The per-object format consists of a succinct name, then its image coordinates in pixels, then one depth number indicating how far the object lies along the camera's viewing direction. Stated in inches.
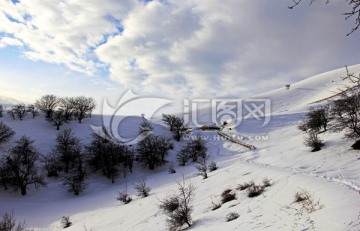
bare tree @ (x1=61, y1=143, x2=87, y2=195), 1742.1
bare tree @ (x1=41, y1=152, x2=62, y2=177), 1977.1
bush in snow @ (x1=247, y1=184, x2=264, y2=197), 652.7
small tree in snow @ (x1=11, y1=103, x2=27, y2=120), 2794.5
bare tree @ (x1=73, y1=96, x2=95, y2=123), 2957.7
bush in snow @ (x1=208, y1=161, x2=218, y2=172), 1405.3
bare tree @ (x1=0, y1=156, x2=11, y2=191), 1743.4
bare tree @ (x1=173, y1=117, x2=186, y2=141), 2632.9
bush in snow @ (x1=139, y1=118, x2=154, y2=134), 2675.7
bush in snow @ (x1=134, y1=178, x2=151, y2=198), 1223.5
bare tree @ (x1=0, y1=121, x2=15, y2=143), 2139.1
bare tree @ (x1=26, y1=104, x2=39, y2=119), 2872.0
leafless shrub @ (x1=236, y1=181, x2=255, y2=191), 753.6
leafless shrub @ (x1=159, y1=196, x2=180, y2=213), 668.1
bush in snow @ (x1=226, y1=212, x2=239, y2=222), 524.5
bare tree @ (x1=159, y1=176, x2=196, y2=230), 604.4
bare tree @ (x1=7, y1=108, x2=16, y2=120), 2780.0
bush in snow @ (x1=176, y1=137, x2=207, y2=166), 2091.7
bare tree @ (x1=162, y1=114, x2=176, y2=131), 2812.5
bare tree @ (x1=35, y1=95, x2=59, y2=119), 2856.5
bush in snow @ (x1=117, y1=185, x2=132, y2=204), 1237.3
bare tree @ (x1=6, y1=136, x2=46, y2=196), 1738.4
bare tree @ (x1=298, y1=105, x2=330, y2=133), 1427.2
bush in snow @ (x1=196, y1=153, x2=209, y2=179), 1183.6
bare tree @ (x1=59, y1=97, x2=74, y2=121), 2810.0
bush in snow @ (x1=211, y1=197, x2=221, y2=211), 677.2
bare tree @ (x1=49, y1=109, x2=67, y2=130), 2653.5
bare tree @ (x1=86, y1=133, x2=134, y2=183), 2026.3
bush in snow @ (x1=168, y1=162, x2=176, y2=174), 1851.0
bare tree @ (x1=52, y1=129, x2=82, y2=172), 2092.8
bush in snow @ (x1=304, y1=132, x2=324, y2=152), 1050.5
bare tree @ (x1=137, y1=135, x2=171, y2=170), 2145.7
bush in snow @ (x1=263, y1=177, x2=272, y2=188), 699.4
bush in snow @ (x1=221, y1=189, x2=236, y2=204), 706.4
